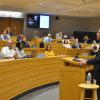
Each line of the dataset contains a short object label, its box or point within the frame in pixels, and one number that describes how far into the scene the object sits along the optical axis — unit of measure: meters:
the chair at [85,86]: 2.47
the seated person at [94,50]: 7.18
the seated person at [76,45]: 8.42
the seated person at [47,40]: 9.25
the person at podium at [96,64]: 2.47
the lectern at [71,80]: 2.69
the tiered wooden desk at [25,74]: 3.28
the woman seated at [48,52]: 6.05
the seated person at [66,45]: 8.07
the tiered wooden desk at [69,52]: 7.27
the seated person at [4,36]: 8.51
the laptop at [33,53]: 4.36
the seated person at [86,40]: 10.70
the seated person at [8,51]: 4.07
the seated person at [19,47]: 4.95
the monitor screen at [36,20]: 12.26
